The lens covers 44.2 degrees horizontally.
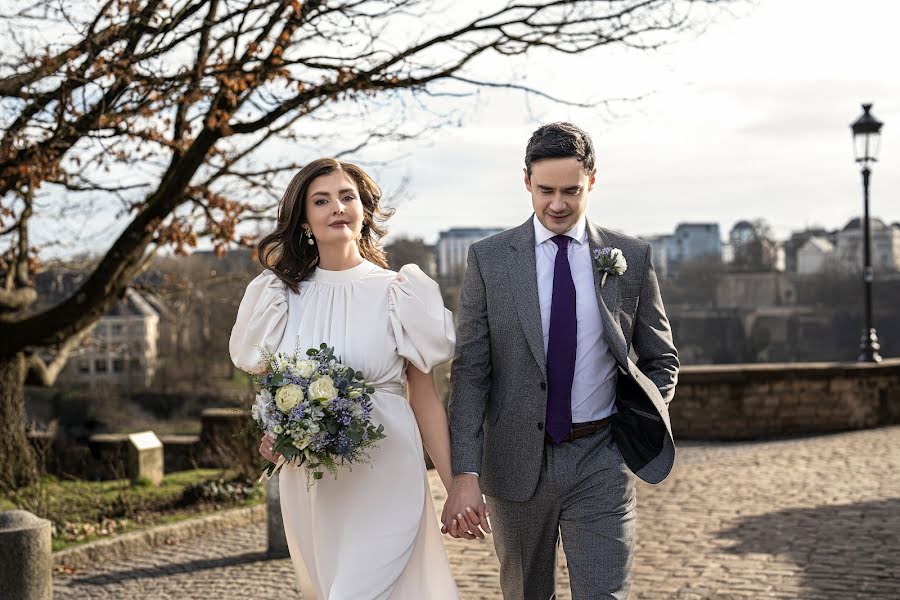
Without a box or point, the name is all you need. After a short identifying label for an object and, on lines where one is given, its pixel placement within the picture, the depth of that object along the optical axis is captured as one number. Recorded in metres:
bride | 3.63
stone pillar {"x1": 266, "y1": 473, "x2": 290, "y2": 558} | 7.97
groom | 3.57
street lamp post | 17.50
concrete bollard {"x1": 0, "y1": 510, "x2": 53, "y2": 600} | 6.10
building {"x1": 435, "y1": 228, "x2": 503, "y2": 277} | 45.59
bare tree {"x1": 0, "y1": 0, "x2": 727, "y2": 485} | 9.79
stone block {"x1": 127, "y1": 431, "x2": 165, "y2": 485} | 12.17
